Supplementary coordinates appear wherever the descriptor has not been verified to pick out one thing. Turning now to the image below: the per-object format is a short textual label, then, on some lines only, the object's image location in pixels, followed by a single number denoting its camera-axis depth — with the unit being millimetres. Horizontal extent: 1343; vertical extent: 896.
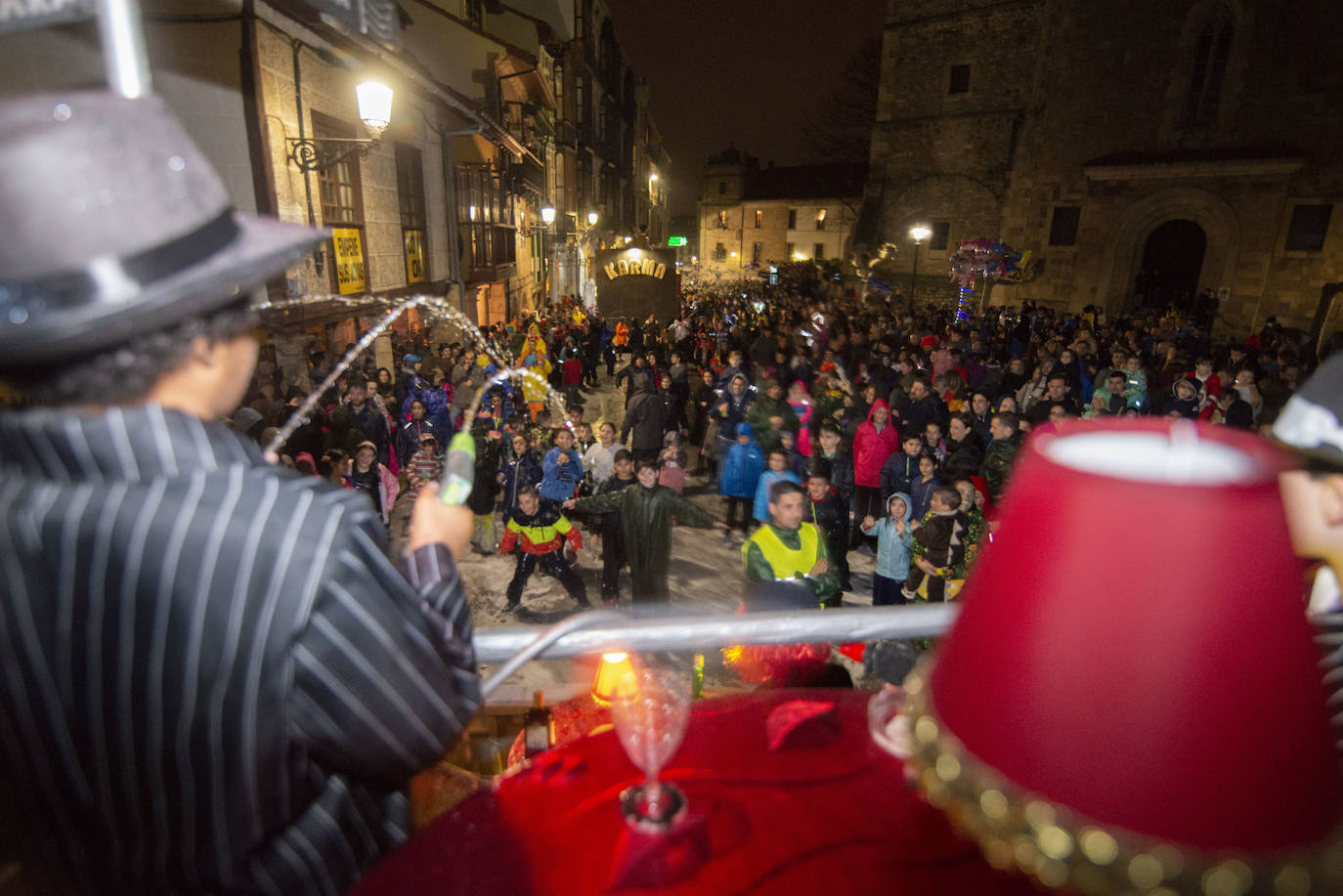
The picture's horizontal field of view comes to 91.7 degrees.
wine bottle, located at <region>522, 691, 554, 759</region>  2930
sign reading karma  22359
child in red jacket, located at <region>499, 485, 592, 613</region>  6172
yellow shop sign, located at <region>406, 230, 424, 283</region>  13977
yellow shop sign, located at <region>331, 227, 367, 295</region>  10969
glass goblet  1481
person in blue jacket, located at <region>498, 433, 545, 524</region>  6602
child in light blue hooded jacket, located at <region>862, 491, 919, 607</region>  5746
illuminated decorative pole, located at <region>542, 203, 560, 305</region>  30247
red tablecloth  1317
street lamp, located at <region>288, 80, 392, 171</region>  8867
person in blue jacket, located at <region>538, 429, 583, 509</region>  6426
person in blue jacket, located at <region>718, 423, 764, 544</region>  7992
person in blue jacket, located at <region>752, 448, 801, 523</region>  6578
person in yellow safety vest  4723
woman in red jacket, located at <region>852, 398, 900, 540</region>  7562
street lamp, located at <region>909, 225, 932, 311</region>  26806
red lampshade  564
